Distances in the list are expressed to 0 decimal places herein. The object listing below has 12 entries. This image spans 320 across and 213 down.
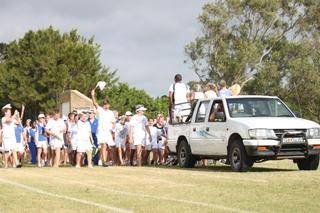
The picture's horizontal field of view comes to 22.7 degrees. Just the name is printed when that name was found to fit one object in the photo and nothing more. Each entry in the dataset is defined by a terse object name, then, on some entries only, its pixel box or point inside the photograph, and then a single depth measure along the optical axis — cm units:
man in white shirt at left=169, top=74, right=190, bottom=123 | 2203
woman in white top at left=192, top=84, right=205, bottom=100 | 2224
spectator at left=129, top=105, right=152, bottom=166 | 2322
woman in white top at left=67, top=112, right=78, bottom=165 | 2452
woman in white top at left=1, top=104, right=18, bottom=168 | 2358
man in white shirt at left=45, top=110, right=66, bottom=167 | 2461
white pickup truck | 1703
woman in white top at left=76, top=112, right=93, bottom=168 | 2288
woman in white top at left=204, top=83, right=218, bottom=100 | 2212
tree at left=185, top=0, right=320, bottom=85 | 6372
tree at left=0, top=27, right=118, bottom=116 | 6638
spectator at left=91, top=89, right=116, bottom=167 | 2281
